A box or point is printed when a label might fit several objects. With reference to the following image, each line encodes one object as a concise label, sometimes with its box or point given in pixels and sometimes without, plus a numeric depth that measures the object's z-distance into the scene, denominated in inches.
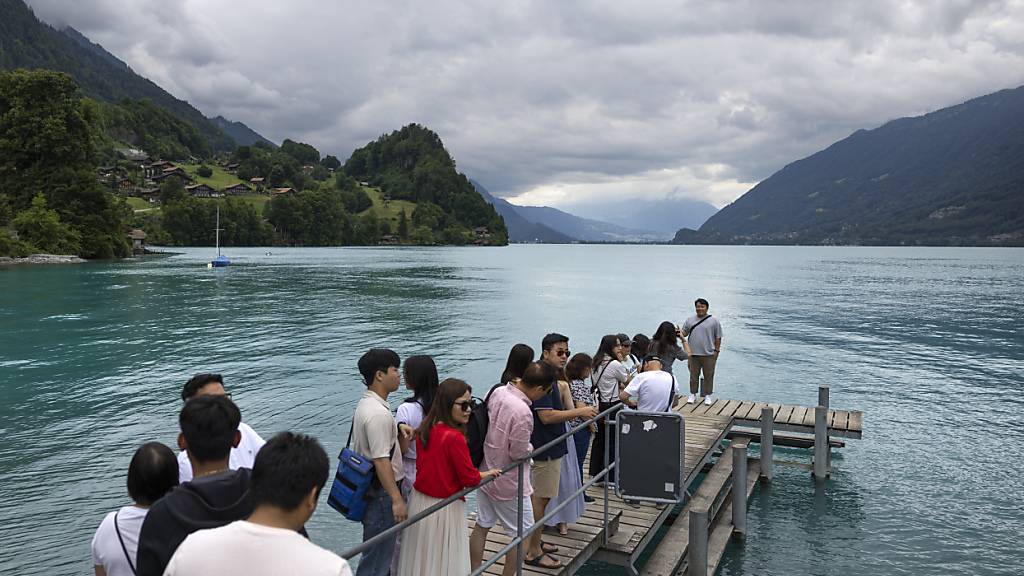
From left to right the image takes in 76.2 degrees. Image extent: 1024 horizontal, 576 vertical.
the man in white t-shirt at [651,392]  332.2
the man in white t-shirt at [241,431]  198.5
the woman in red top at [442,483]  206.1
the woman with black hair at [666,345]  494.9
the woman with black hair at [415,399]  229.8
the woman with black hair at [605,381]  359.9
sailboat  3255.4
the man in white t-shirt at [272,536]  102.4
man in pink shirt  234.2
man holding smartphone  597.6
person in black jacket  125.6
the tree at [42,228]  3036.4
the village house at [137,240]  4379.9
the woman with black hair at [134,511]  149.8
